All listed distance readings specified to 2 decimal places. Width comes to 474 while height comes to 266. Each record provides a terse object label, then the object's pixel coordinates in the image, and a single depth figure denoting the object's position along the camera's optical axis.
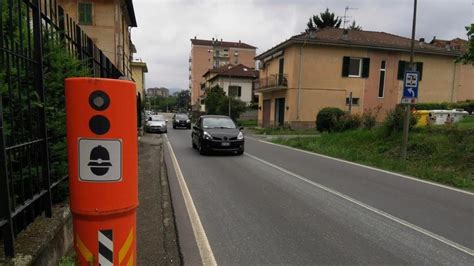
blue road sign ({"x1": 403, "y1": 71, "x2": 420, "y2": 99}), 12.55
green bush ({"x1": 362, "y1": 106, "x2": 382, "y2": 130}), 19.28
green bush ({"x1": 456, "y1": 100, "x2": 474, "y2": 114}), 29.78
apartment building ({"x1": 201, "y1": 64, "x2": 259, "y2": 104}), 65.94
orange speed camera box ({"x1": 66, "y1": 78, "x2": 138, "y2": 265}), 2.07
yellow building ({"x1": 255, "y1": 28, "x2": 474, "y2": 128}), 32.84
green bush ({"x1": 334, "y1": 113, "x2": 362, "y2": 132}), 21.27
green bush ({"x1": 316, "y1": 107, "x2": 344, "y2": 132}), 24.75
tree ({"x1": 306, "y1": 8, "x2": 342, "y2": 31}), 55.38
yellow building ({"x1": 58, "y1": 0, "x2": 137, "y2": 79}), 23.98
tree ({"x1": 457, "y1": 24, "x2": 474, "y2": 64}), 12.05
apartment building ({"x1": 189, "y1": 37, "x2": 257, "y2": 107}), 101.50
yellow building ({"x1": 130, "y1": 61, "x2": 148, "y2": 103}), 56.81
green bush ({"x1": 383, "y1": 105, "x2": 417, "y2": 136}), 15.75
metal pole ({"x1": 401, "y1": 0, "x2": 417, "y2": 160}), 12.77
